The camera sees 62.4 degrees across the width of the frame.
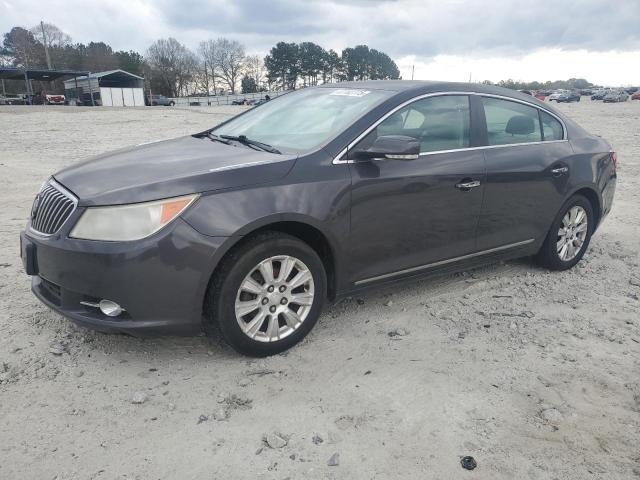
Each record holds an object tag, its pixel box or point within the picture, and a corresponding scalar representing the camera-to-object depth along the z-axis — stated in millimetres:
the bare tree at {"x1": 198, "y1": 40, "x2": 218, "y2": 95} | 91875
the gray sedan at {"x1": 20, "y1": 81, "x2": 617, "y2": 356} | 2850
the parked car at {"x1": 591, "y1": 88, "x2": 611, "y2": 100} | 68375
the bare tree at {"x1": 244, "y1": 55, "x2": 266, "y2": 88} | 96625
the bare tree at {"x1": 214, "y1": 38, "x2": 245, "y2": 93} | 95125
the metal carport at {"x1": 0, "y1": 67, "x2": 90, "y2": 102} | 45875
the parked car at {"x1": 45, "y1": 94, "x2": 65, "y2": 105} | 55625
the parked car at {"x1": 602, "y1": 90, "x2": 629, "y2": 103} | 61062
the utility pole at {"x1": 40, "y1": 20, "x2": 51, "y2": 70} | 67438
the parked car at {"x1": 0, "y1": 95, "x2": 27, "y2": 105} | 51156
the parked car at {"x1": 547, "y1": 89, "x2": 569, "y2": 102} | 66888
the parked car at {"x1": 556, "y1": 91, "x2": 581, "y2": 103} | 65375
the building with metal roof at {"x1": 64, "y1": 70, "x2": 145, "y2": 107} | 52531
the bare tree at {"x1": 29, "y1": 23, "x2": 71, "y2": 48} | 82312
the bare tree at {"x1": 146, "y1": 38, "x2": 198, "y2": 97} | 83062
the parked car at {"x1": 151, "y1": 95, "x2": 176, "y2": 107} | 60469
